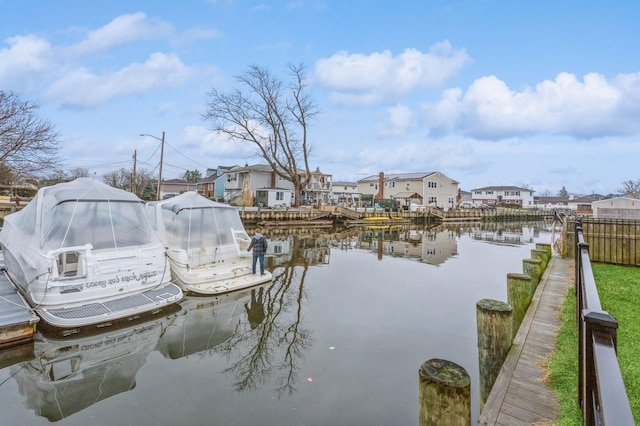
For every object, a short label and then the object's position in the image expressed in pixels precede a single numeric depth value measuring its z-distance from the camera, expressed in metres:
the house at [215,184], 50.31
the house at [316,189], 46.97
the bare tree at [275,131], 37.84
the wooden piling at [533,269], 7.05
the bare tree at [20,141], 19.44
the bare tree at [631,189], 54.83
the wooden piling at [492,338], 3.92
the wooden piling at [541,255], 8.98
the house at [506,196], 73.88
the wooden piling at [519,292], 5.43
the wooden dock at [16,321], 5.96
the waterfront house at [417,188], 52.75
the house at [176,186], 60.44
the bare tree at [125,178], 57.31
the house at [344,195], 52.49
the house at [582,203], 67.86
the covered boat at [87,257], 6.86
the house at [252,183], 42.03
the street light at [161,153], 28.97
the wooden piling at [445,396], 2.59
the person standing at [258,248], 10.48
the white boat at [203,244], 9.47
